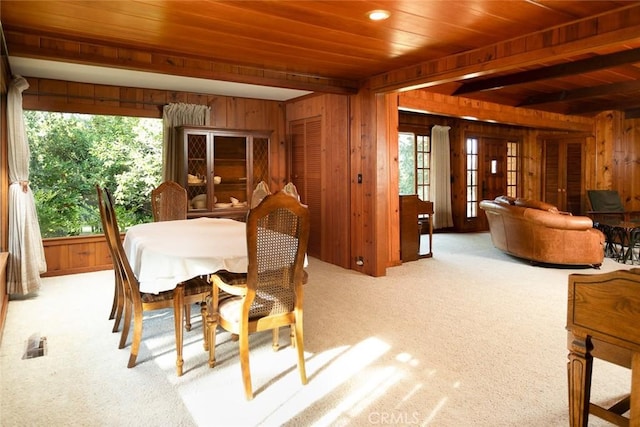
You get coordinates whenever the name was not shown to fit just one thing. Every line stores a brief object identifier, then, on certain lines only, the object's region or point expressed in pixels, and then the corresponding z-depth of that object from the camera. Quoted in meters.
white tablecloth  2.57
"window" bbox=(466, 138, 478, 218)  9.11
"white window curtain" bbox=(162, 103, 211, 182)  5.62
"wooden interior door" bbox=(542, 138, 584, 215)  9.02
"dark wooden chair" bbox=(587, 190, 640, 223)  7.14
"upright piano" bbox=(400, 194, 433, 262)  5.85
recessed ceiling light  2.92
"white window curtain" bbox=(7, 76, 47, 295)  4.12
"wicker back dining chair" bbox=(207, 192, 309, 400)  2.25
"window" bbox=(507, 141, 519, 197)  9.70
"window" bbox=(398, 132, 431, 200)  8.55
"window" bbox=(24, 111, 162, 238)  5.22
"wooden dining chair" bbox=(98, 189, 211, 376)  2.69
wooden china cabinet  5.65
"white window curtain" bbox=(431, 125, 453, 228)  8.62
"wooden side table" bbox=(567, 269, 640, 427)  1.49
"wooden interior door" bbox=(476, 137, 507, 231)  9.23
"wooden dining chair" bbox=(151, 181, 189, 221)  4.43
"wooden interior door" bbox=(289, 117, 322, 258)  6.05
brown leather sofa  5.26
